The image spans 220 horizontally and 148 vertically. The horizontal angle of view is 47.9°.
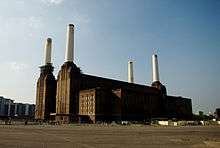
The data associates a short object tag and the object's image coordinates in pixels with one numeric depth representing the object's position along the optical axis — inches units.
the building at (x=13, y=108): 6569.9
